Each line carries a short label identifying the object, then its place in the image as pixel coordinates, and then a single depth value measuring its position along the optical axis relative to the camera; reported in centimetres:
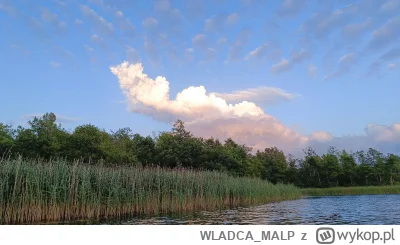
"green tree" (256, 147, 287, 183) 7344
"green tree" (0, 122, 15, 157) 4216
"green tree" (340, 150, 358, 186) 7525
